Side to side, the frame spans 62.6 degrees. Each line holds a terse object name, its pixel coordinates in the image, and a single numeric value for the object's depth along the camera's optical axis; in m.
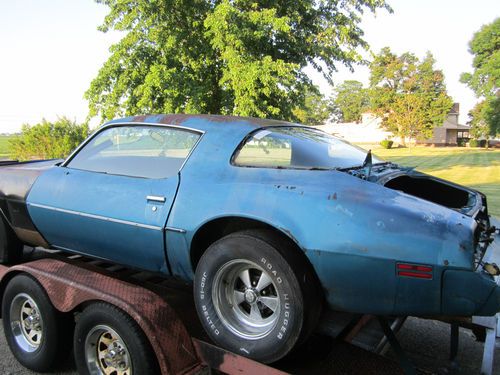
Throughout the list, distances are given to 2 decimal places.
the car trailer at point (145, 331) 2.16
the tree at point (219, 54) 11.91
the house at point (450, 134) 64.25
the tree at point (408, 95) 48.78
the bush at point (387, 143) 52.75
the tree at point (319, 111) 106.25
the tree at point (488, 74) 48.03
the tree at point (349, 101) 109.38
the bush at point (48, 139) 18.55
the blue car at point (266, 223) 1.84
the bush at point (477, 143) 57.28
